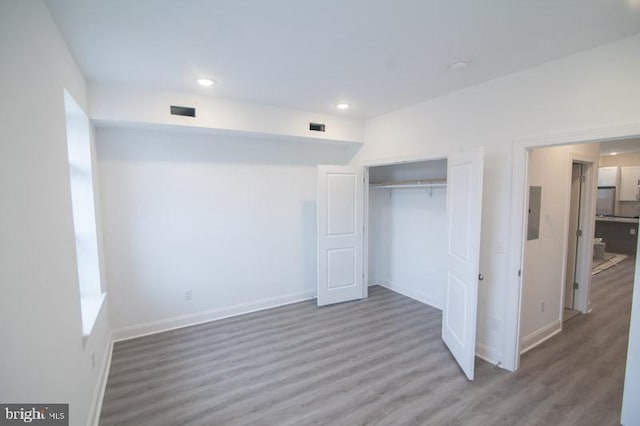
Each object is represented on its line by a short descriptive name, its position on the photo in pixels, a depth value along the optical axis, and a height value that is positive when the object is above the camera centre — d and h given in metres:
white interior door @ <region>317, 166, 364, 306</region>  4.39 -0.62
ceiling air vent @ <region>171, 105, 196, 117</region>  3.26 +0.91
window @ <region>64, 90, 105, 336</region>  2.82 -0.12
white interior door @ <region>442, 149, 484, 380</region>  2.68 -0.61
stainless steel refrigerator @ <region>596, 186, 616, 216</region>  7.77 -0.26
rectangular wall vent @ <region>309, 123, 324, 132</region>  4.14 +0.91
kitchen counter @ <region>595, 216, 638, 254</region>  7.41 -1.10
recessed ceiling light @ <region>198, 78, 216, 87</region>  2.89 +1.10
